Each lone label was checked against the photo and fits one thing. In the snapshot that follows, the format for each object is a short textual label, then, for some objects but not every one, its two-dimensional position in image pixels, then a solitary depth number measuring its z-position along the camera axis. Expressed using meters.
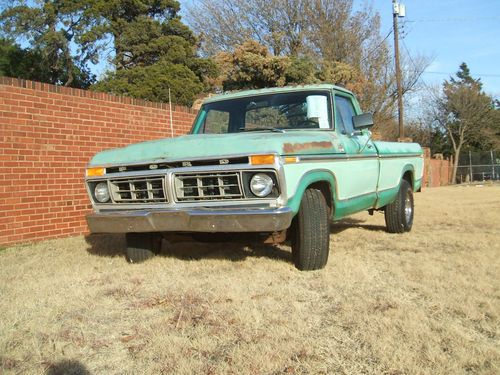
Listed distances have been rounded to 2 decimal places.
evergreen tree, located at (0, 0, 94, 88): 26.59
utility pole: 24.80
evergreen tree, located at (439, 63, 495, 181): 39.78
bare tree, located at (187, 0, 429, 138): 26.92
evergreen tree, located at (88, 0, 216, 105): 21.64
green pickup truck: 4.16
